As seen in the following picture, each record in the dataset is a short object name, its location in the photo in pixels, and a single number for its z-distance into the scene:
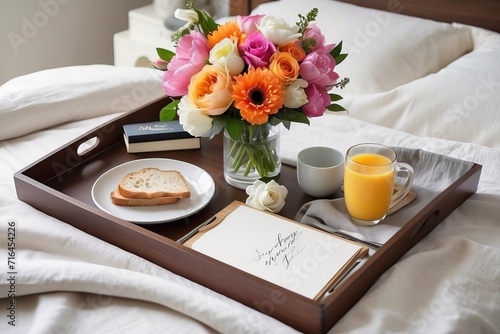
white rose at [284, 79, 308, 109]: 1.26
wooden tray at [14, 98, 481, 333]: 1.06
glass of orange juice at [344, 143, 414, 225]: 1.26
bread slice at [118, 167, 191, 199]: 1.36
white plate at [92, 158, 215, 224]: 1.33
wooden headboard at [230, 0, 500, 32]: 2.07
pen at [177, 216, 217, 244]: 1.25
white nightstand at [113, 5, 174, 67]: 2.61
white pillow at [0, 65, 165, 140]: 1.67
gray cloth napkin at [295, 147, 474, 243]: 1.29
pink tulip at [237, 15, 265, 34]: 1.31
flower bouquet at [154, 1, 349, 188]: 1.24
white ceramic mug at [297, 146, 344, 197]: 1.37
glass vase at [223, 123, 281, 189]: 1.39
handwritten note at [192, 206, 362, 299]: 1.12
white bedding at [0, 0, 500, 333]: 1.05
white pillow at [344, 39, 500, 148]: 1.67
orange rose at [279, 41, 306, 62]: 1.27
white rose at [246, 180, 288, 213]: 1.33
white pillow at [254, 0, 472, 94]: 1.90
